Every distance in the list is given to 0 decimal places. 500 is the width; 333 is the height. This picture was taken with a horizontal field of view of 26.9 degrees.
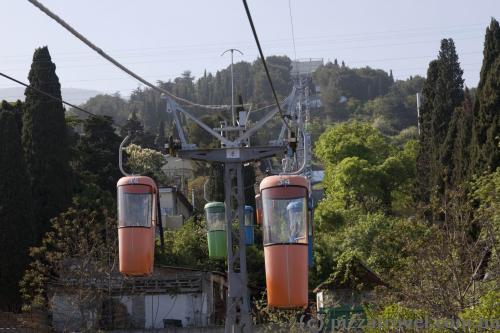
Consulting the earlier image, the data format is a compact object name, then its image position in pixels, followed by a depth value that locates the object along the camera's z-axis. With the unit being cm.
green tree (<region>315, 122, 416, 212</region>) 5959
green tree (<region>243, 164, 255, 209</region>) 4897
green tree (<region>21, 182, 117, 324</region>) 2989
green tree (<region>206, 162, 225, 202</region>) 5000
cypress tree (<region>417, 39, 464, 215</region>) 5406
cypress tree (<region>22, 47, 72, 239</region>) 3781
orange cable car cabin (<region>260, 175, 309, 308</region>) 1473
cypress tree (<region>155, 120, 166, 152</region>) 10389
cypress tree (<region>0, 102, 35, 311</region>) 3400
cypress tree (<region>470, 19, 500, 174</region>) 3959
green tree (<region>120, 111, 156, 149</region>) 8476
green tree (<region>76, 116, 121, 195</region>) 4859
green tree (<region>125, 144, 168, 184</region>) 6613
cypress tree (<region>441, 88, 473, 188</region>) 4388
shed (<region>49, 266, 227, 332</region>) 3316
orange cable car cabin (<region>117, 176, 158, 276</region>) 1623
